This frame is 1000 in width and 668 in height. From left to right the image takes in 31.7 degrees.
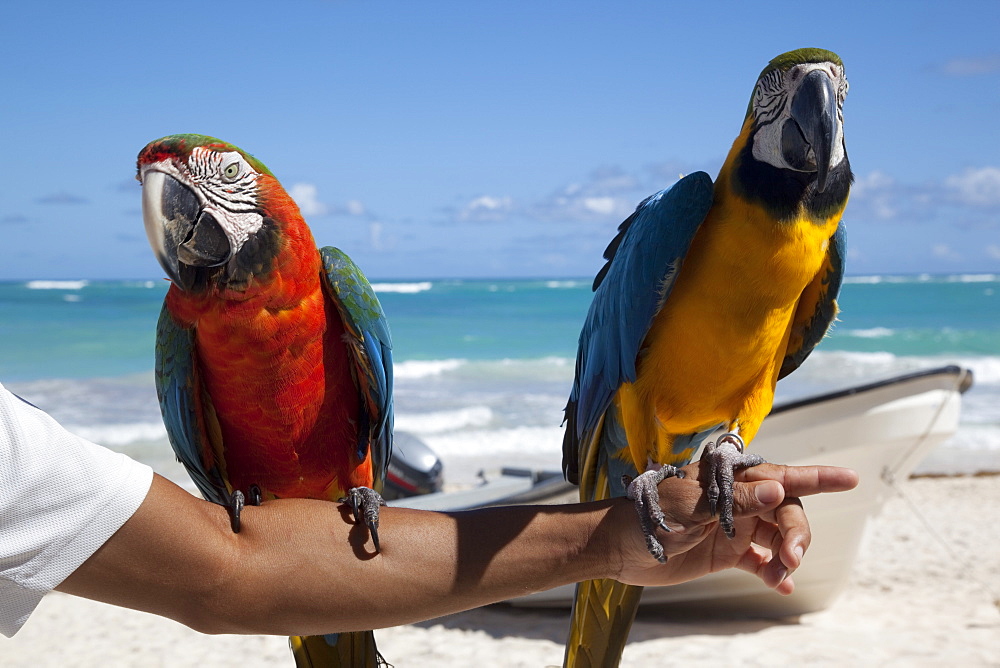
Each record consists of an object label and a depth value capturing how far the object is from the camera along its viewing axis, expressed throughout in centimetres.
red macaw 128
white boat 223
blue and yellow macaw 130
